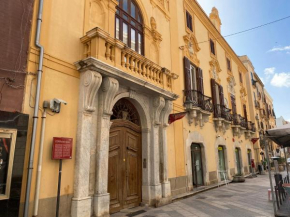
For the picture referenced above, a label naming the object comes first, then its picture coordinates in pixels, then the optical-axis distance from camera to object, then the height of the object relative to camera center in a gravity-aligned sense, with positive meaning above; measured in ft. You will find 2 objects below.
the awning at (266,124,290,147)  20.18 +2.40
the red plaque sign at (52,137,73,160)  16.31 +0.96
